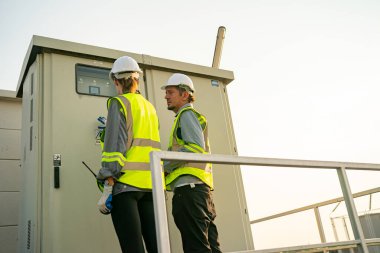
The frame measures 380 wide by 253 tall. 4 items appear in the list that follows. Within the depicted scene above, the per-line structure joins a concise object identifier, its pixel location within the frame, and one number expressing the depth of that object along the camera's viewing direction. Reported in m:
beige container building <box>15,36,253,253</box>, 2.71
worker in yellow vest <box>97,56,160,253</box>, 1.99
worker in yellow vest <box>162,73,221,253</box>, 2.12
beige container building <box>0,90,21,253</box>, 3.75
